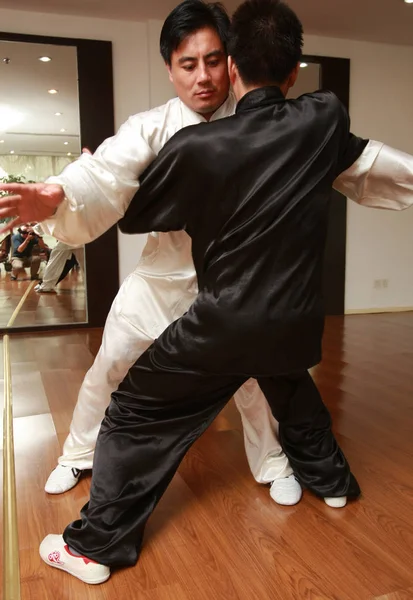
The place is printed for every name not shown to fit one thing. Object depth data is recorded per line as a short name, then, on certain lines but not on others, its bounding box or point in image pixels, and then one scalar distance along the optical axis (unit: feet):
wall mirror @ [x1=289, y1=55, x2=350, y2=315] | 17.22
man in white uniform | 4.23
